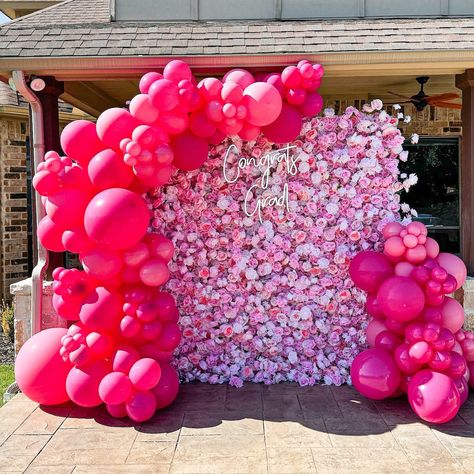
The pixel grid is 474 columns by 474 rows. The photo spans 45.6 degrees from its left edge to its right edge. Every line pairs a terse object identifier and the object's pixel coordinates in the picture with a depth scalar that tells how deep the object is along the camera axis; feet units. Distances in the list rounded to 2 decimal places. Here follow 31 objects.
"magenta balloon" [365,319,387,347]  15.74
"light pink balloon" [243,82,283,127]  14.55
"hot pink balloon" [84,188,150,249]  13.25
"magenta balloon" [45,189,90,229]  13.92
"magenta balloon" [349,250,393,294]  15.53
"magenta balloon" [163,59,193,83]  14.61
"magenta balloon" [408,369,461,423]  13.39
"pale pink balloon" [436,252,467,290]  15.39
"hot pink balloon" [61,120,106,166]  14.55
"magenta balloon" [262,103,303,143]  15.53
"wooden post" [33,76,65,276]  16.87
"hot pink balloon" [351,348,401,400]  14.52
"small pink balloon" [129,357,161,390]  13.56
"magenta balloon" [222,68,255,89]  15.05
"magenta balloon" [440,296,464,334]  14.98
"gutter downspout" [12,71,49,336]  16.57
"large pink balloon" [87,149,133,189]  13.87
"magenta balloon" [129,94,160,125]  14.17
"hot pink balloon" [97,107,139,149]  14.15
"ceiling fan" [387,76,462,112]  21.86
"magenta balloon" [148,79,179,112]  14.02
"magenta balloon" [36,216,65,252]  14.46
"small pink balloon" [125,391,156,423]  13.67
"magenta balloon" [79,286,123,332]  14.02
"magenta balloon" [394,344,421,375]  14.21
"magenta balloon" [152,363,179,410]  14.44
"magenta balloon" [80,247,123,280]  13.79
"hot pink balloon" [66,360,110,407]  13.99
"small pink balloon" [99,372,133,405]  13.48
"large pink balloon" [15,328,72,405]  14.48
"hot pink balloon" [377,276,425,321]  14.39
